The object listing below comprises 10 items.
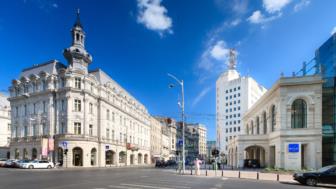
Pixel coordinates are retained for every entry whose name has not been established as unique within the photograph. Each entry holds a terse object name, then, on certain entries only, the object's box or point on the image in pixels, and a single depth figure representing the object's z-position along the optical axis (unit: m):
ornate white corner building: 55.03
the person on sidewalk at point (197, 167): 31.53
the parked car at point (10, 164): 48.17
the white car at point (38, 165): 45.88
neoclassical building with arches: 40.25
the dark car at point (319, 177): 20.95
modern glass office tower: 41.42
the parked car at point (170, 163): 66.54
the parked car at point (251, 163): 52.34
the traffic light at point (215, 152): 33.22
